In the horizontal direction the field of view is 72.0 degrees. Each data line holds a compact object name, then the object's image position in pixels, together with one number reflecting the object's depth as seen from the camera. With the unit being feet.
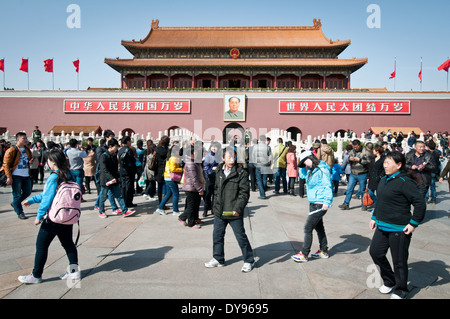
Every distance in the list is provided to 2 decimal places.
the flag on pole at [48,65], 75.41
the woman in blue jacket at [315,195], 12.45
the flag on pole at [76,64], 79.27
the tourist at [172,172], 18.85
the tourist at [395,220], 9.73
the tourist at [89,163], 26.04
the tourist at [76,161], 22.84
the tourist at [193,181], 17.03
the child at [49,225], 10.25
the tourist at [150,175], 22.65
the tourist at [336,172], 28.02
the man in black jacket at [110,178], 18.88
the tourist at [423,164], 21.11
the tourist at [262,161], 25.85
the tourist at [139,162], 27.63
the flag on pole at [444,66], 66.80
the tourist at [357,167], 22.45
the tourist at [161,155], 21.22
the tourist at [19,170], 18.44
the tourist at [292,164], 27.27
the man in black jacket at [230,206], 11.58
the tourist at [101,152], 20.10
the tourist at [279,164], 27.58
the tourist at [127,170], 20.90
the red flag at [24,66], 75.25
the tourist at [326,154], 25.14
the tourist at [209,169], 20.12
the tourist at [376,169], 19.10
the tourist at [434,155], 21.35
